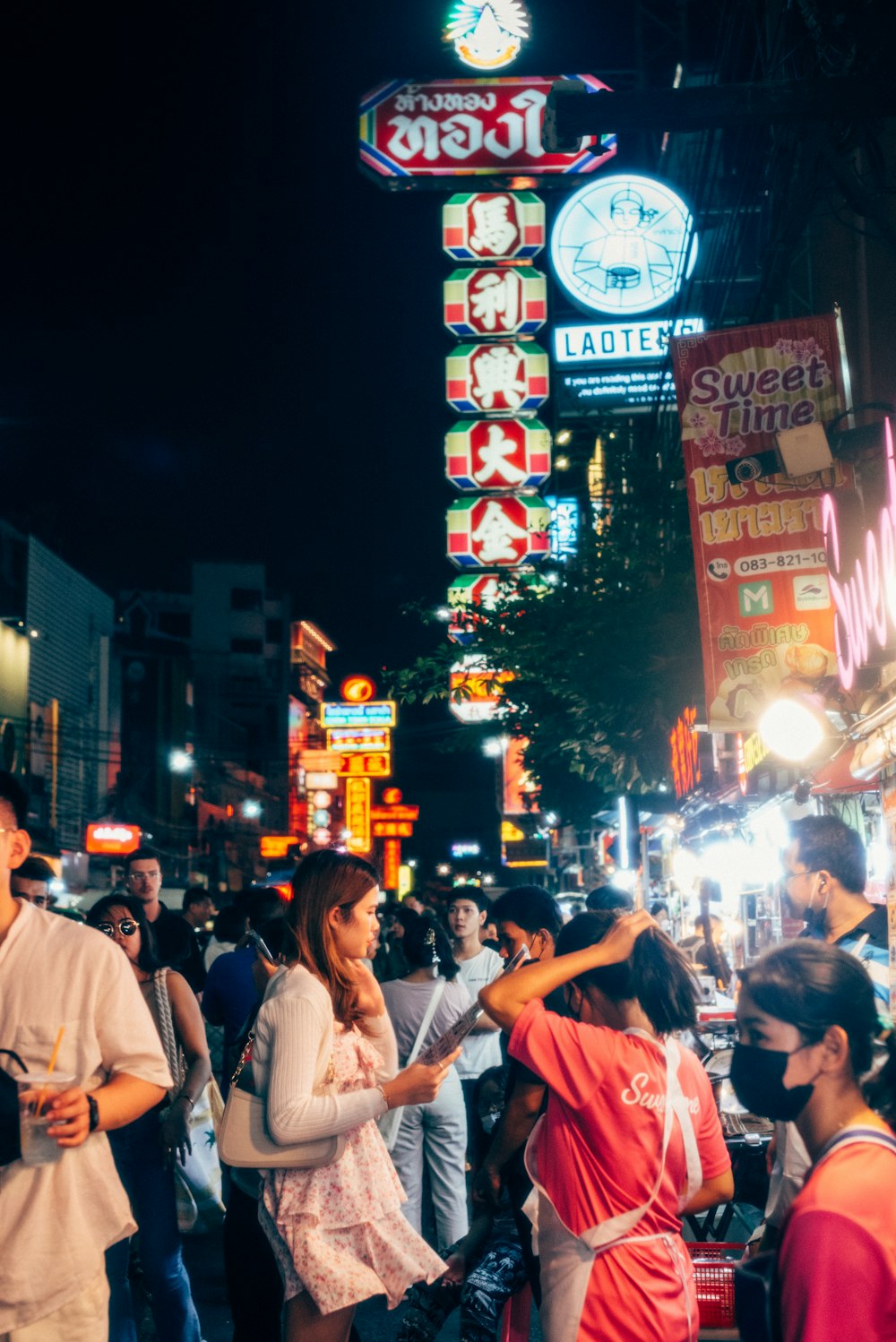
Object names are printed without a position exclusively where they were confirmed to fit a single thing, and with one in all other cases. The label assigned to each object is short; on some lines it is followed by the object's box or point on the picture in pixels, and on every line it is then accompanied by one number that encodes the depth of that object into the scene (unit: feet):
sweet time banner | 27.76
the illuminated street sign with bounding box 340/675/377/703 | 206.28
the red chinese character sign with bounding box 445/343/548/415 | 73.97
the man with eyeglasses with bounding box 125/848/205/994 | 25.66
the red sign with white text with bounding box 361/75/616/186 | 71.46
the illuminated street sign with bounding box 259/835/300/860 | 191.57
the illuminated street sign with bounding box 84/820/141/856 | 138.51
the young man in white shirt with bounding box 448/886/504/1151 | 28.35
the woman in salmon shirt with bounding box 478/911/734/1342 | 10.87
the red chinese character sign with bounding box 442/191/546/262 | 74.23
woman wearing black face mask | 6.69
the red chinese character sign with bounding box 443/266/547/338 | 73.77
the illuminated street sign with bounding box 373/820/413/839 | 218.59
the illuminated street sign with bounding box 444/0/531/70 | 76.48
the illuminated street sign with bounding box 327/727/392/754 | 179.52
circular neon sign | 63.77
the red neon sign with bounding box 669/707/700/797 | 38.14
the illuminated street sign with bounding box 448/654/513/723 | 46.55
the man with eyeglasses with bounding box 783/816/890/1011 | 18.42
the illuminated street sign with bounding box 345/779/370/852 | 177.06
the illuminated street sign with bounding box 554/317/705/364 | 65.10
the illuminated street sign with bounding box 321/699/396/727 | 180.04
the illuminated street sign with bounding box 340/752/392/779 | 180.96
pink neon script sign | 20.58
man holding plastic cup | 9.72
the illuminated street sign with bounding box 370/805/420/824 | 214.28
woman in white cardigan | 13.02
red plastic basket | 12.92
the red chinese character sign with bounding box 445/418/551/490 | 74.95
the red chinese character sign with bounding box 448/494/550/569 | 74.64
